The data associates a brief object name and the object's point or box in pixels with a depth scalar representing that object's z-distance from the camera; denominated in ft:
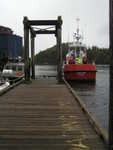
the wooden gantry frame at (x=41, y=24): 61.26
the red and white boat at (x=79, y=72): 106.83
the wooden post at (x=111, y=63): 13.71
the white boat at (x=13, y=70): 95.35
